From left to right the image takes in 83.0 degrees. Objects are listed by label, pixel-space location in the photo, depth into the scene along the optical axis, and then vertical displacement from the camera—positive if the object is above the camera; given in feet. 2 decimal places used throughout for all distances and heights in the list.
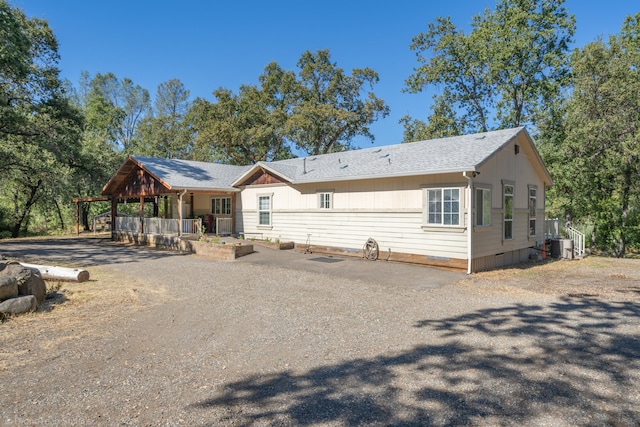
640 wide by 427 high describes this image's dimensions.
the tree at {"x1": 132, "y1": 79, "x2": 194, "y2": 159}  124.57 +31.54
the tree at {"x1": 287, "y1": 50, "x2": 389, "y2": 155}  103.19 +33.04
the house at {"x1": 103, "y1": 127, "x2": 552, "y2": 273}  38.09 +1.87
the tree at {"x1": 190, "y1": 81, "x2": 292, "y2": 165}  99.76 +23.66
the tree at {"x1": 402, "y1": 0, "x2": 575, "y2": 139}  75.97 +33.81
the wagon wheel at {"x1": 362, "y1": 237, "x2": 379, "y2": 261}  44.52 -4.75
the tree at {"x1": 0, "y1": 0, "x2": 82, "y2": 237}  59.52 +16.32
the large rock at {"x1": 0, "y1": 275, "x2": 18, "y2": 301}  21.12 -4.26
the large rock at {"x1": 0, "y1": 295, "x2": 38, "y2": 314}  20.77 -5.27
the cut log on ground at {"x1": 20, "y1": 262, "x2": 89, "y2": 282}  30.42 -4.97
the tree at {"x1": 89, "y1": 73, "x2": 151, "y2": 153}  145.18 +48.79
